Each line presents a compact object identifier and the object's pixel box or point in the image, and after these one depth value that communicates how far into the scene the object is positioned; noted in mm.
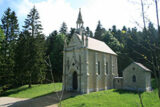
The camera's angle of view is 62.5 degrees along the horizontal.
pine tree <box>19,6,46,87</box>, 30488
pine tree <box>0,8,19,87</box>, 28859
